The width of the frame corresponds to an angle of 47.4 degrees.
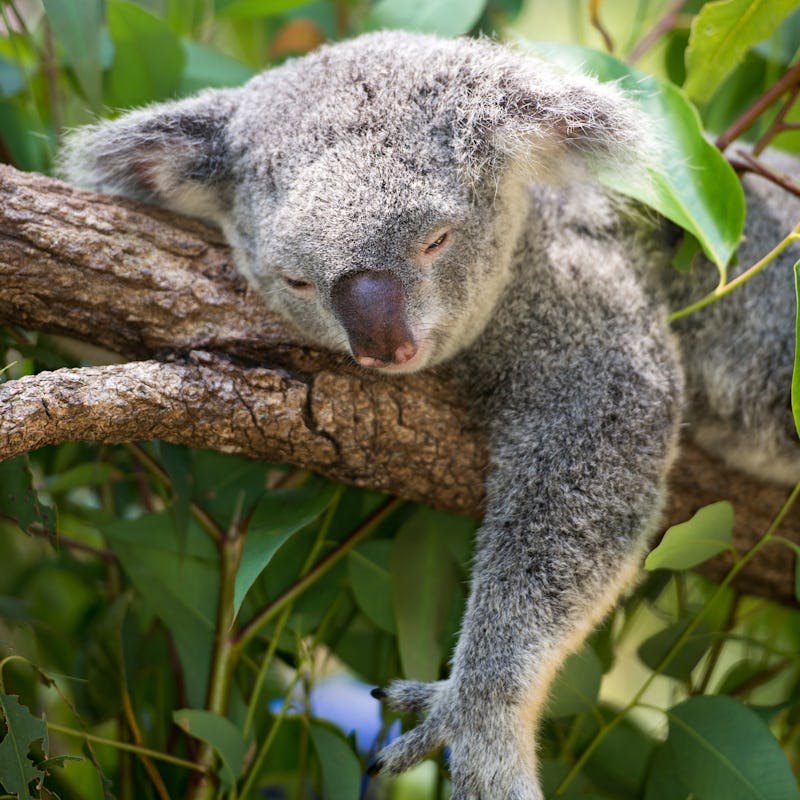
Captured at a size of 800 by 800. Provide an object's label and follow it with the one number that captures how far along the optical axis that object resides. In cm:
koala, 199
